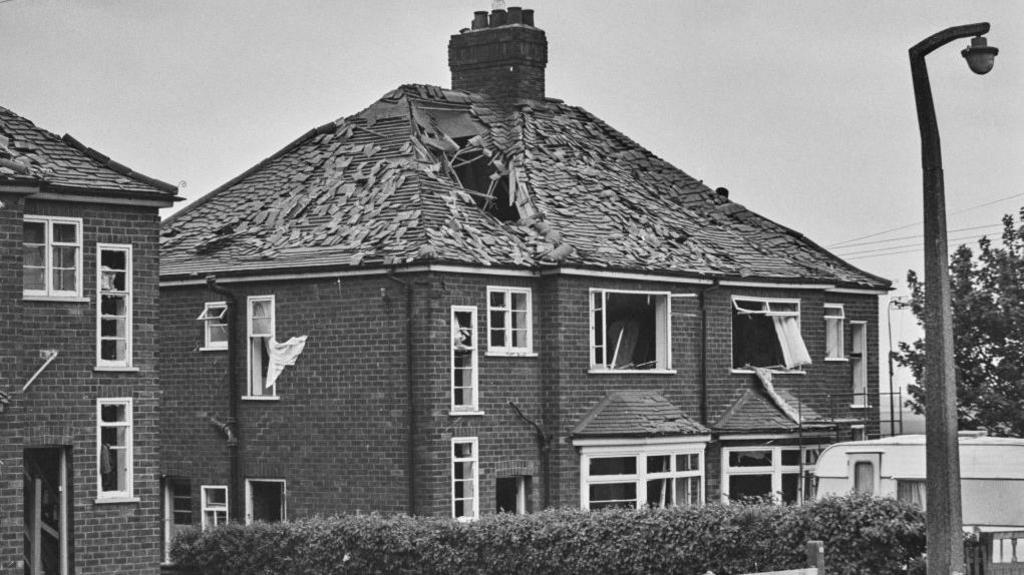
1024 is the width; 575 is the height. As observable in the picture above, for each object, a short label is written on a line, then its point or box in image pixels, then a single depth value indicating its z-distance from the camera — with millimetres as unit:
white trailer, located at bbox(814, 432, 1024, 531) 31594
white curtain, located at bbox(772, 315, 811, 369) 42125
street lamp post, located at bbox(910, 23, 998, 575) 20578
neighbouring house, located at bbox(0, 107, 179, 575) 30219
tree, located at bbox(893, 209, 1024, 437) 44969
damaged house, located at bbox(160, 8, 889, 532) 35562
